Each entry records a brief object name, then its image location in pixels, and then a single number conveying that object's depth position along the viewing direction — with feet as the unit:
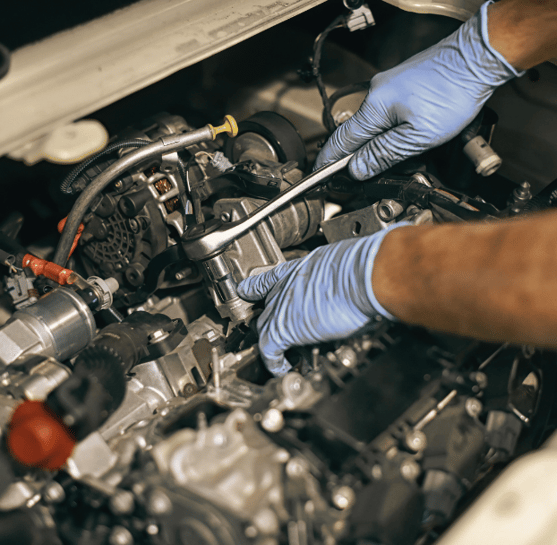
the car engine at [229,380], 1.82
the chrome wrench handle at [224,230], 2.42
